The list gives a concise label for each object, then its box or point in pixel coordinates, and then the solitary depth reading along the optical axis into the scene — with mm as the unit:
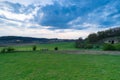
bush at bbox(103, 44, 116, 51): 12950
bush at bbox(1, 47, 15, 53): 12870
